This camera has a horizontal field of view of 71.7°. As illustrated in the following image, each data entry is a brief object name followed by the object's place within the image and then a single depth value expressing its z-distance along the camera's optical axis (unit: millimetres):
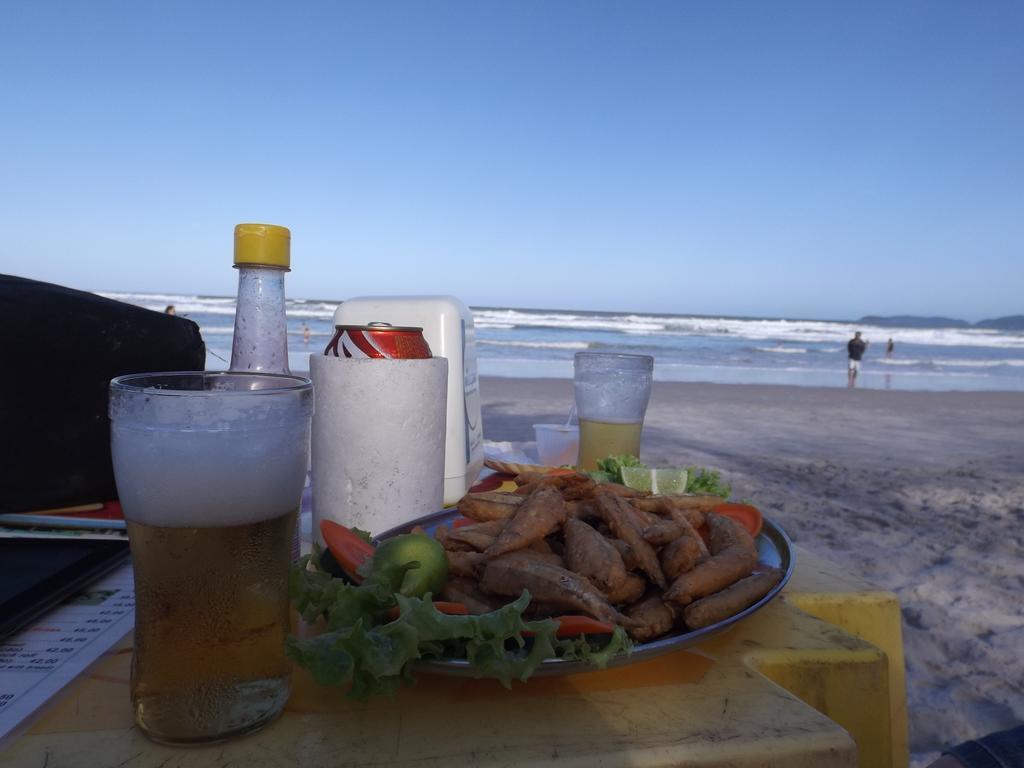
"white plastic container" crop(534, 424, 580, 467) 817
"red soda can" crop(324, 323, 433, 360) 435
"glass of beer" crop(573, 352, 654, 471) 691
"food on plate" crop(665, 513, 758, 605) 343
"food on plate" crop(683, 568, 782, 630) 330
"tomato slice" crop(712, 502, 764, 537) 466
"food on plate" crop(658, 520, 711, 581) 366
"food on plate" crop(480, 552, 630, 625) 315
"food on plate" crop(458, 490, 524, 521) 435
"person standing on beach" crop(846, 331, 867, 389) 14826
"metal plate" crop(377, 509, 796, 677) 289
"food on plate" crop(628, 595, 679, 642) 321
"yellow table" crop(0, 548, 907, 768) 271
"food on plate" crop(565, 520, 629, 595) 343
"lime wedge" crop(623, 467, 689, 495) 584
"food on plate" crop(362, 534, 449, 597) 325
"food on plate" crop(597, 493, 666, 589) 369
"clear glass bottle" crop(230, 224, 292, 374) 456
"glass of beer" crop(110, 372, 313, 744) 267
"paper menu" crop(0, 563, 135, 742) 295
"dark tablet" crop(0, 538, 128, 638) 342
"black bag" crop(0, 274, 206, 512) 501
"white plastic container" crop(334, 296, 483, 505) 604
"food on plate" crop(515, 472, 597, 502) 465
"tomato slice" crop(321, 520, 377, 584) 355
